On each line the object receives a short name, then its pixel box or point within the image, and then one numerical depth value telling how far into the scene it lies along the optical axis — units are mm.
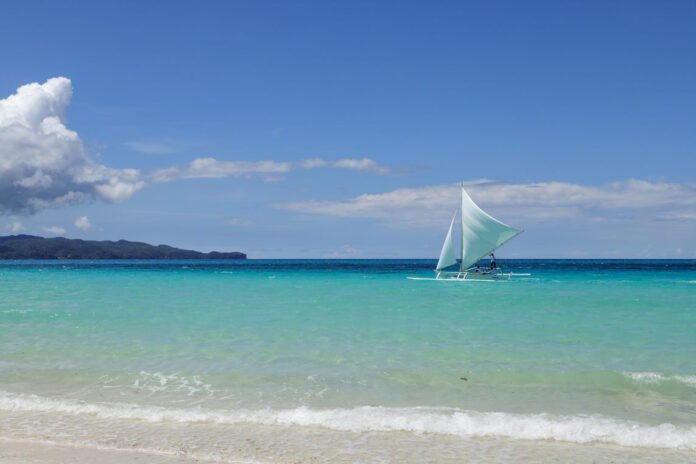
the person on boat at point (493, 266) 55497
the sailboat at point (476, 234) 50219
